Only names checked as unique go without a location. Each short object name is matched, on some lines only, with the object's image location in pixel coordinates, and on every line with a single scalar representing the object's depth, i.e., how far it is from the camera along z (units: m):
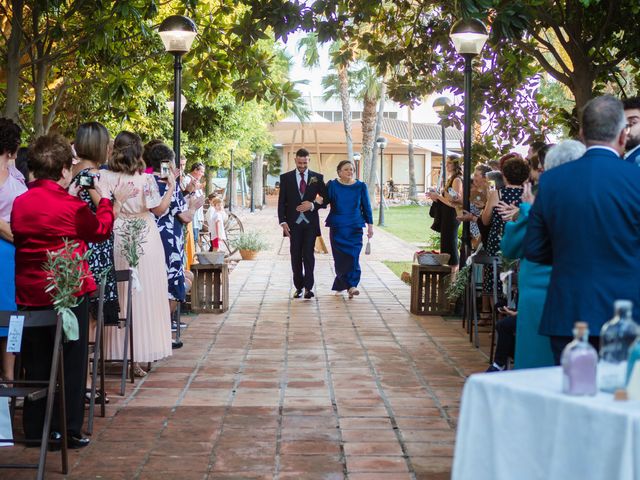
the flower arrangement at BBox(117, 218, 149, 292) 7.62
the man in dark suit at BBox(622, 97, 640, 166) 6.02
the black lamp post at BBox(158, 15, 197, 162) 10.73
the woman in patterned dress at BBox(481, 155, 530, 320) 8.62
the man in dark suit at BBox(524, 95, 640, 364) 4.27
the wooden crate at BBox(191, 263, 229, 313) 12.02
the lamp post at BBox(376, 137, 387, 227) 34.62
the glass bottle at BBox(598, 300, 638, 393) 3.41
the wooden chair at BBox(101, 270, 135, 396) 7.39
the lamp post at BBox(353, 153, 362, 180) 51.78
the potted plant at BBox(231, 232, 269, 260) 20.08
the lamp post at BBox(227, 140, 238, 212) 43.12
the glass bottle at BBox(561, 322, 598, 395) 3.34
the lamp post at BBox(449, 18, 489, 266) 10.84
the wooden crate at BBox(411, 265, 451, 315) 11.99
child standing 19.62
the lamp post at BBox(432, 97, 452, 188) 17.06
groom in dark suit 13.52
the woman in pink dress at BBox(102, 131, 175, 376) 7.75
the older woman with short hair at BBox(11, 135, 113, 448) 5.70
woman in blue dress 13.62
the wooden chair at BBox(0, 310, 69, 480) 5.08
